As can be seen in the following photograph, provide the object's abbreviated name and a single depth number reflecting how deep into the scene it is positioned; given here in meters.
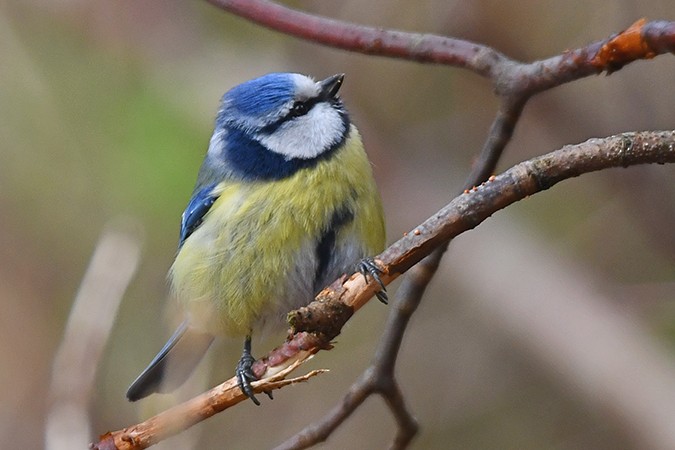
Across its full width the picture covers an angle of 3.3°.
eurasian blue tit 2.59
